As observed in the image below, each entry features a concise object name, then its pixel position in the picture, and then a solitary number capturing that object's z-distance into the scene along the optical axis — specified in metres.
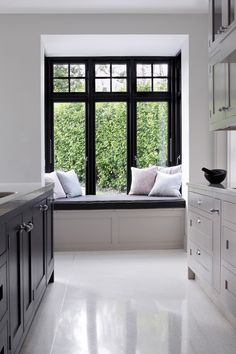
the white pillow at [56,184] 5.75
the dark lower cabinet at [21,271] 1.87
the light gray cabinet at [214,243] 2.79
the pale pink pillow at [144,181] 6.10
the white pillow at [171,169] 6.06
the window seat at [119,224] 5.50
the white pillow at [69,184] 5.91
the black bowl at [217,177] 3.77
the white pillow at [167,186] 5.86
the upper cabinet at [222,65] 3.18
